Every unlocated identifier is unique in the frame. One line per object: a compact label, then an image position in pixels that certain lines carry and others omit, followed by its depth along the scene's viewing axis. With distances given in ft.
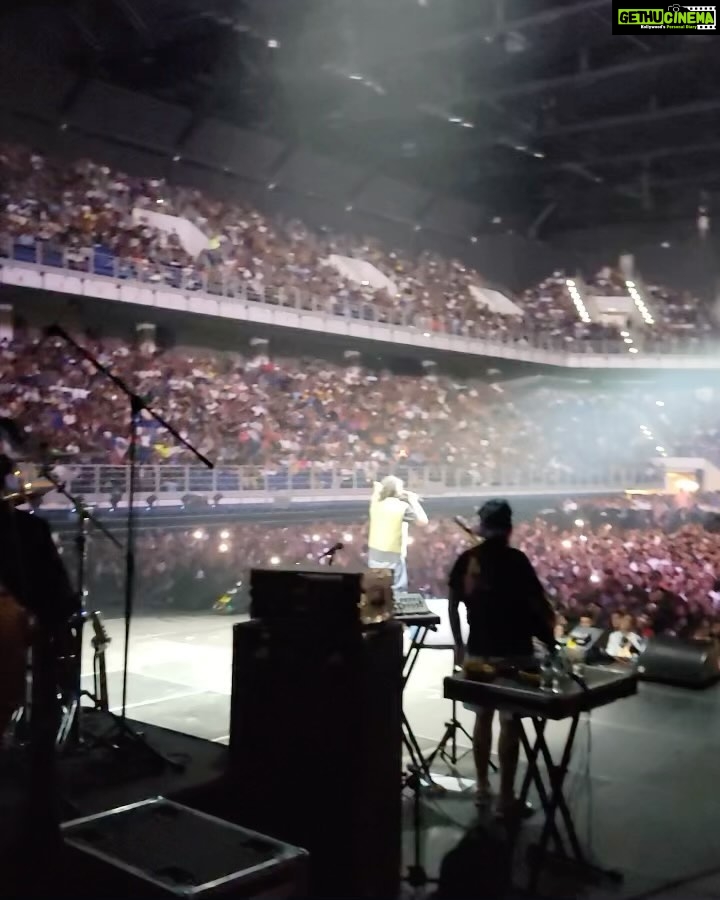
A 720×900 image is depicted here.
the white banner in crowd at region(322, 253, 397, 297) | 53.47
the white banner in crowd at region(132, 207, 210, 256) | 43.24
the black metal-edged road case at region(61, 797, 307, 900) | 6.55
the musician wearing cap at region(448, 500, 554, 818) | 10.66
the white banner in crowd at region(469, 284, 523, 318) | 63.16
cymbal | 10.88
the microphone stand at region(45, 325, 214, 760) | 13.23
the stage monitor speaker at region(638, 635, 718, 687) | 18.57
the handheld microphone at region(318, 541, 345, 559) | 12.08
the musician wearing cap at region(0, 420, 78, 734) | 9.03
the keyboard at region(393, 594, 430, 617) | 11.52
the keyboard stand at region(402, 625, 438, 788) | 11.97
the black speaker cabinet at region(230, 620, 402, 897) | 8.43
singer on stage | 23.31
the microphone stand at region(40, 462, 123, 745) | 12.41
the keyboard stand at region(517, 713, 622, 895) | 9.80
